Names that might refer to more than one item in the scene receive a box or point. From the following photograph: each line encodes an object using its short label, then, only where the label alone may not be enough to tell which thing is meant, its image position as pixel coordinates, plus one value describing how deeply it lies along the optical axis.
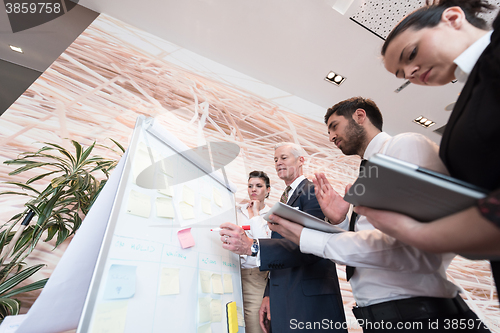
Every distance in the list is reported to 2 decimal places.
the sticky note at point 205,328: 0.89
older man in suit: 1.07
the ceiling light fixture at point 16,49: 2.01
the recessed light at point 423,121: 3.34
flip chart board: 0.69
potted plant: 1.02
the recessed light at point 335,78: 2.84
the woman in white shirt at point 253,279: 1.44
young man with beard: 0.71
